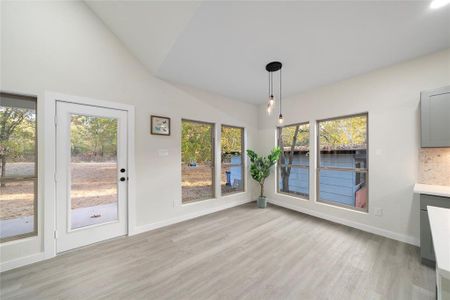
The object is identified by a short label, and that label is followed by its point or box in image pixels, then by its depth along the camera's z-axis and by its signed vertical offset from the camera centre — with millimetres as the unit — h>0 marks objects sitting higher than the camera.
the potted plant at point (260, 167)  4344 -418
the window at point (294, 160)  4047 -249
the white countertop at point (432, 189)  2012 -495
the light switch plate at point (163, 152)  3235 -22
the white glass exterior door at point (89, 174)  2381 -345
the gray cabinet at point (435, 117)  2152 +412
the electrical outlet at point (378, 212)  2846 -1013
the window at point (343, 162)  3201 -229
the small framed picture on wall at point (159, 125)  3133 +471
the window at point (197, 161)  3670 -219
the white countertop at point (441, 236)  766 -502
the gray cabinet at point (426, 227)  2023 -940
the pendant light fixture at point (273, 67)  2812 +1389
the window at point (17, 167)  2119 -191
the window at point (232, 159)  4340 -230
